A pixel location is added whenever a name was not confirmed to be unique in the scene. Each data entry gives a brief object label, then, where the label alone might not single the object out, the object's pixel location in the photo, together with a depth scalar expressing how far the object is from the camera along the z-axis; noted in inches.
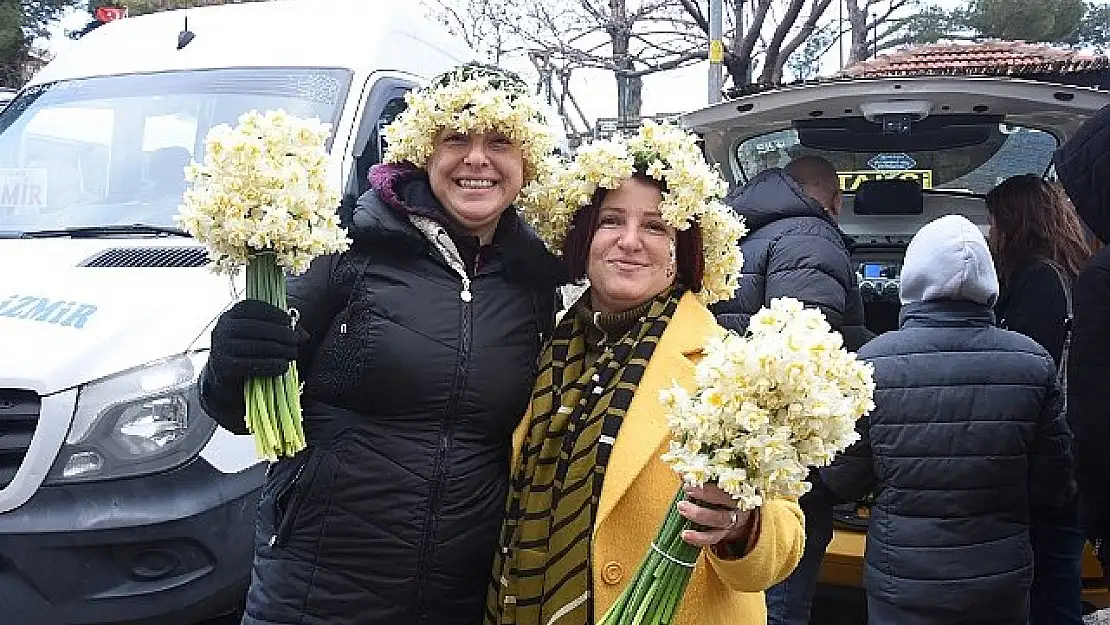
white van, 129.0
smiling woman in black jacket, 94.2
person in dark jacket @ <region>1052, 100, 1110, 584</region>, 112.2
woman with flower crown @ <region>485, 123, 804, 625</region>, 83.8
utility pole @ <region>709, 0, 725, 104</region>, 556.1
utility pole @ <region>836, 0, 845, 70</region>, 835.4
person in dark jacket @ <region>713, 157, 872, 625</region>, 158.9
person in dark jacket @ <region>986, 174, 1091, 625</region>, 159.2
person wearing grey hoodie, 135.6
